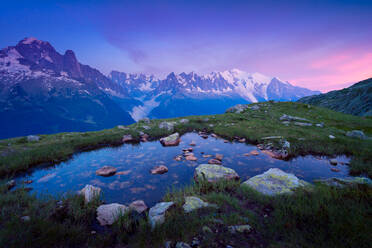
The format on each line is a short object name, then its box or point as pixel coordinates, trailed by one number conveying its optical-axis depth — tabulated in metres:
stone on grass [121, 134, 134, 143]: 15.98
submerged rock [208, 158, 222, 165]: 10.20
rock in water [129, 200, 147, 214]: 5.75
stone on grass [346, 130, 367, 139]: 13.90
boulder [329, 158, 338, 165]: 9.64
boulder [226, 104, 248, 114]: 37.03
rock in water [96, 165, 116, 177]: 8.93
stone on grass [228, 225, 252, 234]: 3.93
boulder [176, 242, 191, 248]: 3.38
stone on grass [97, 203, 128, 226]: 5.14
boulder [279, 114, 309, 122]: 23.72
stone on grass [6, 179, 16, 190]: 7.38
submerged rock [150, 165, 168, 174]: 9.06
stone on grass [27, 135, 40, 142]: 15.76
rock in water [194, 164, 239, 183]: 7.58
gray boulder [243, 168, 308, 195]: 6.16
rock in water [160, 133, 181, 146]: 14.58
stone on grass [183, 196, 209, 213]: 5.00
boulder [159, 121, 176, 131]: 20.02
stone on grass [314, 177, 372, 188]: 5.86
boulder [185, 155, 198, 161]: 10.94
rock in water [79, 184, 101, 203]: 6.09
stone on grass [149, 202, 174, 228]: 4.40
